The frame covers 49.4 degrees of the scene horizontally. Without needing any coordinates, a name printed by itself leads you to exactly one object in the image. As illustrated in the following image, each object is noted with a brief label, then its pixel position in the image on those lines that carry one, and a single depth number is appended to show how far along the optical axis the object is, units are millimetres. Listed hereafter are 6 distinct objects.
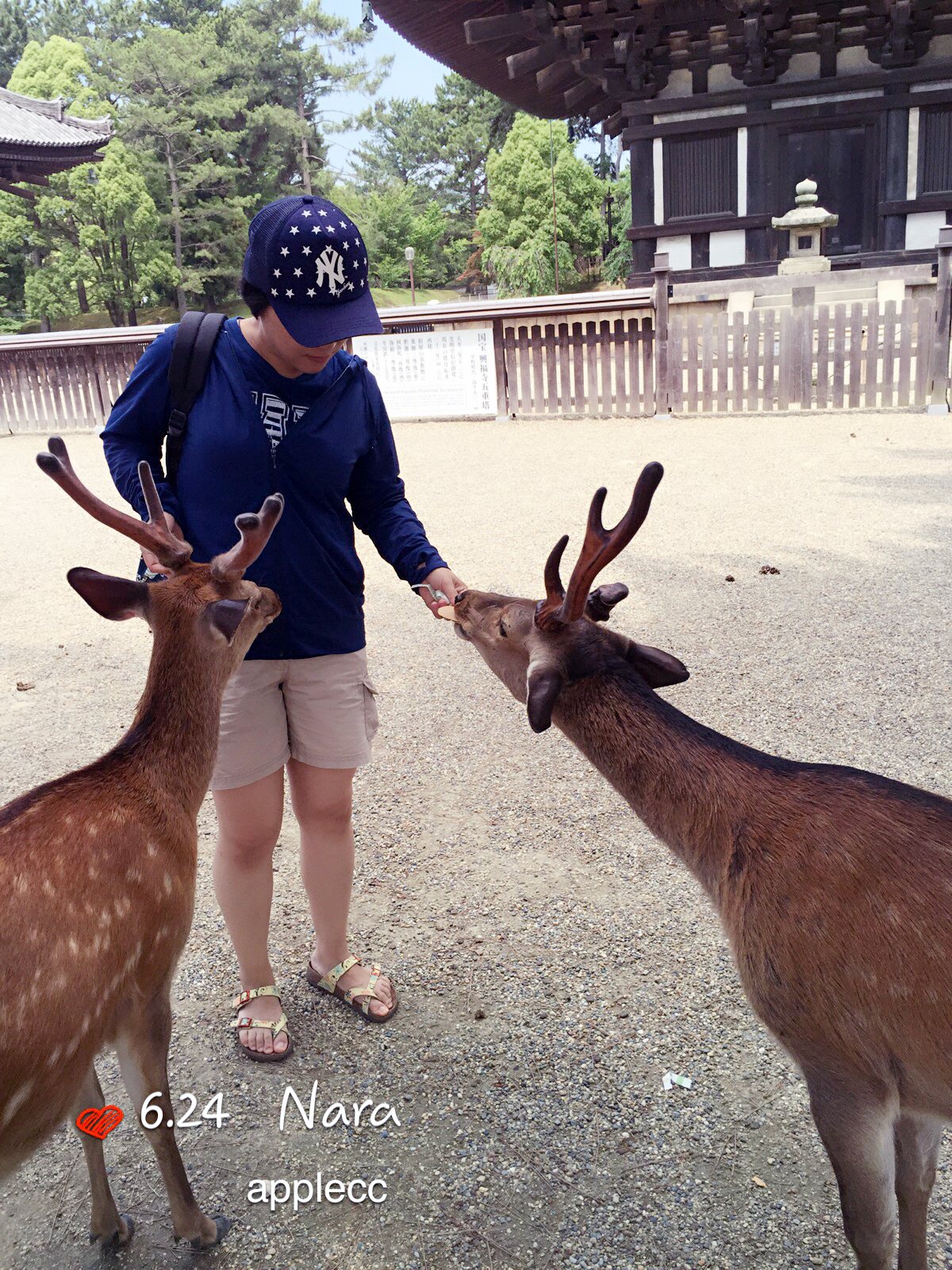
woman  2422
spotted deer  1860
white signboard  13703
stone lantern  15914
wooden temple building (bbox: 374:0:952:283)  15406
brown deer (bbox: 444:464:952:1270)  1894
